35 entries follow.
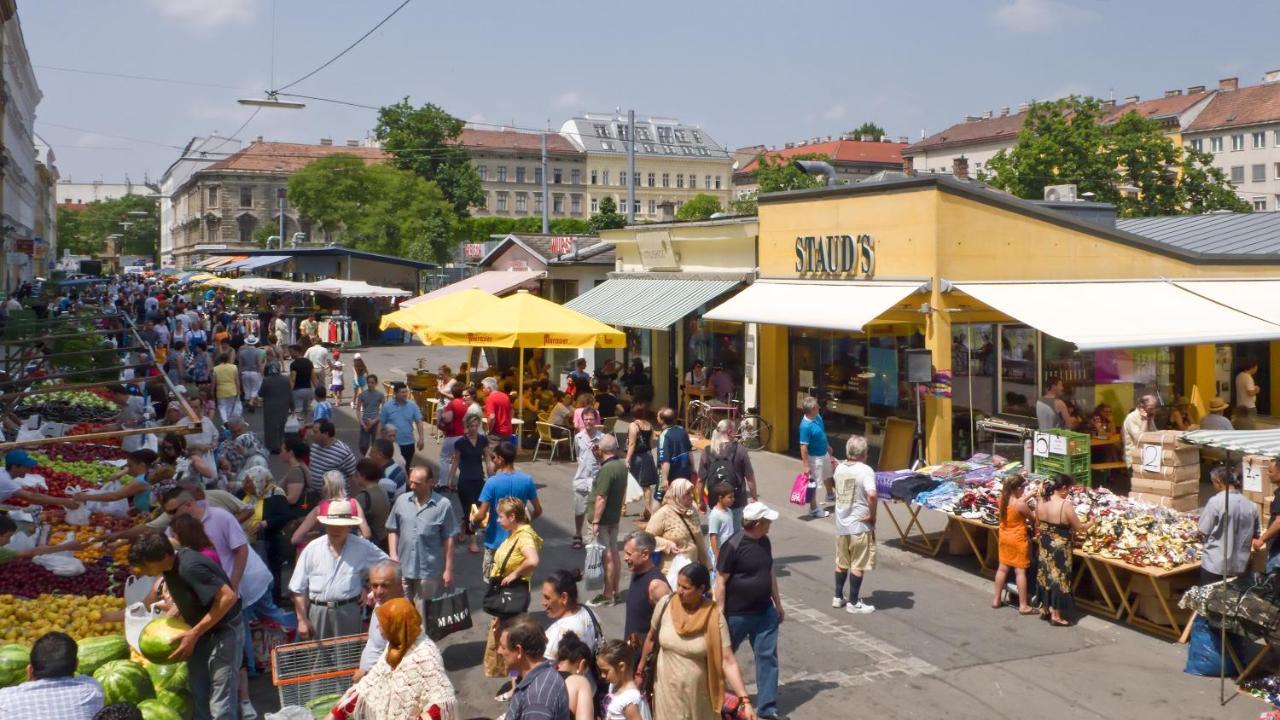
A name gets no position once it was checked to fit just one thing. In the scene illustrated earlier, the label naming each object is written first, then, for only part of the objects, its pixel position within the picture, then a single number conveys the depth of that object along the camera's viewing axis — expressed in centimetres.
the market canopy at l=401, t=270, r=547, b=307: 2769
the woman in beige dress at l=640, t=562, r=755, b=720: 596
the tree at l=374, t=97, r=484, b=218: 8138
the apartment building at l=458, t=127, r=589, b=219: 11219
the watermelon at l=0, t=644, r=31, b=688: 657
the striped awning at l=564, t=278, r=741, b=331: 1922
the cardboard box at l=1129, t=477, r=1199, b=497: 1170
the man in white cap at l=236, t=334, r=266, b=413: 2108
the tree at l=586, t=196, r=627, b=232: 5719
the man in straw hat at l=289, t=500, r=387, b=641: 734
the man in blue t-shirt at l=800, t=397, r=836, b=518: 1326
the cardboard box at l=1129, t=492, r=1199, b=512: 1169
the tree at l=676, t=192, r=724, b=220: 9019
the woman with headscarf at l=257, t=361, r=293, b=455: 1706
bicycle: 1838
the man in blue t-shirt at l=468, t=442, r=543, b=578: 930
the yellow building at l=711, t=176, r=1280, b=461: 1468
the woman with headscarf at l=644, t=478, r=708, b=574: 775
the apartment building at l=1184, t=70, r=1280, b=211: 7619
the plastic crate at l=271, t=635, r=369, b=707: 691
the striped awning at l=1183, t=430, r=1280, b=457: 786
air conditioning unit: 2212
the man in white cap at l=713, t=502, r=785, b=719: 722
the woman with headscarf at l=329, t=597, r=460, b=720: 539
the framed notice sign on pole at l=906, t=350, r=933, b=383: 1480
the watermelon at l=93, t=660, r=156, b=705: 654
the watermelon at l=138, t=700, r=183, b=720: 645
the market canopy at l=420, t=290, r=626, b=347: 1667
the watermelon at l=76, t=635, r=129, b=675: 692
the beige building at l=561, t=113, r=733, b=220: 11525
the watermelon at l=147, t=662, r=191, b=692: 682
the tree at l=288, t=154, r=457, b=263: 6116
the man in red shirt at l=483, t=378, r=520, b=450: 1497
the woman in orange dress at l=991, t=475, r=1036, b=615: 989
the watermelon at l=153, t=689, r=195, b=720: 677
